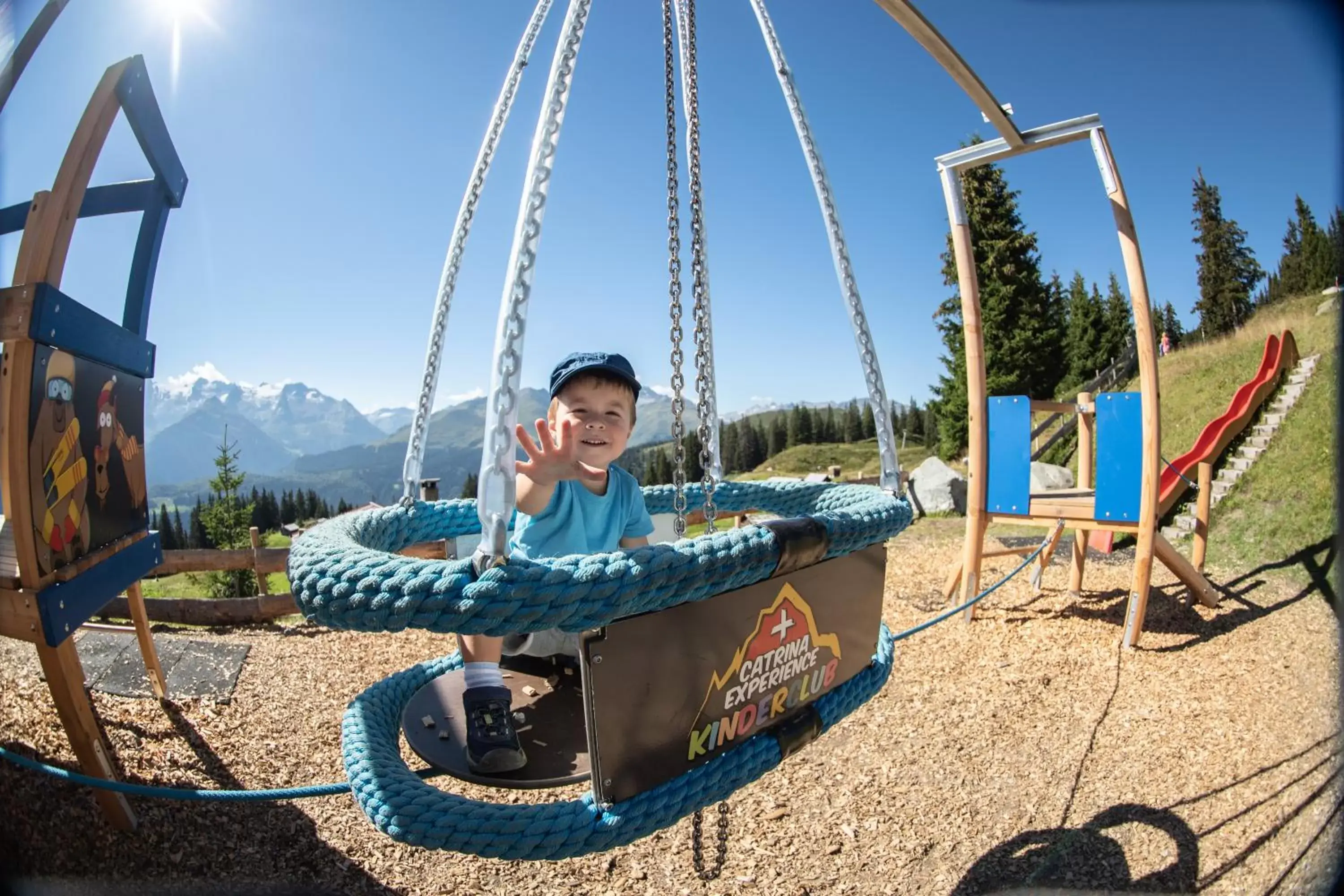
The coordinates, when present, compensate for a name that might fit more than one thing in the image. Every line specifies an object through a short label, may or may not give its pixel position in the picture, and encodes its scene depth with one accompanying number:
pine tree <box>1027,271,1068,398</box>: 18.12
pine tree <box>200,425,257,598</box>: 12.44
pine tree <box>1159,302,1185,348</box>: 30.74
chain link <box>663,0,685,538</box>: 1.31
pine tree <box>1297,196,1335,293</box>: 15.48
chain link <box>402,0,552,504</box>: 1.79
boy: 1.42
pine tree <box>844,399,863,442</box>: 49.31
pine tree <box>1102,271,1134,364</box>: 24.86
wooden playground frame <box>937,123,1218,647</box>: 3.71
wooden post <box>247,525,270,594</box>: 5.09
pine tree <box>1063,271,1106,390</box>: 25.12
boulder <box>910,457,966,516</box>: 10.67
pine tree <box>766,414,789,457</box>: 51.84
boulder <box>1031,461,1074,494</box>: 10.22
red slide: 5.84
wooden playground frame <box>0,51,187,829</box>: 1.80
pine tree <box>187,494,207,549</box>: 24.17
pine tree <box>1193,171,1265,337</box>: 24.86
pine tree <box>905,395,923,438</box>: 41.25
